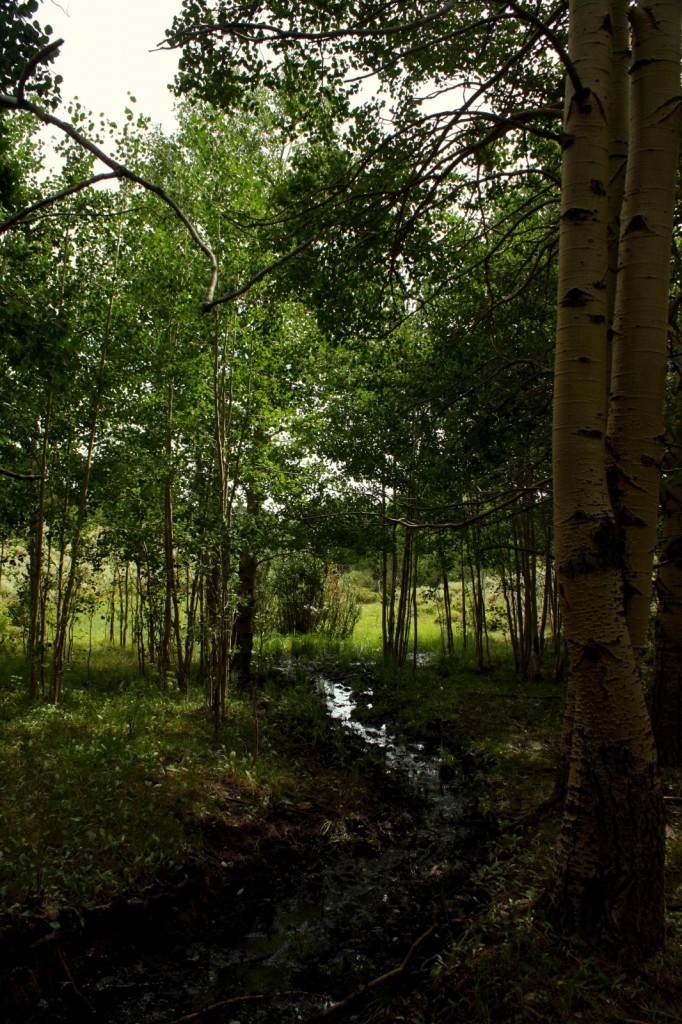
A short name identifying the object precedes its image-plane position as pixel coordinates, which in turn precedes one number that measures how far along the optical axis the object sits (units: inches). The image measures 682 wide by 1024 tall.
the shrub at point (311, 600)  677.9
